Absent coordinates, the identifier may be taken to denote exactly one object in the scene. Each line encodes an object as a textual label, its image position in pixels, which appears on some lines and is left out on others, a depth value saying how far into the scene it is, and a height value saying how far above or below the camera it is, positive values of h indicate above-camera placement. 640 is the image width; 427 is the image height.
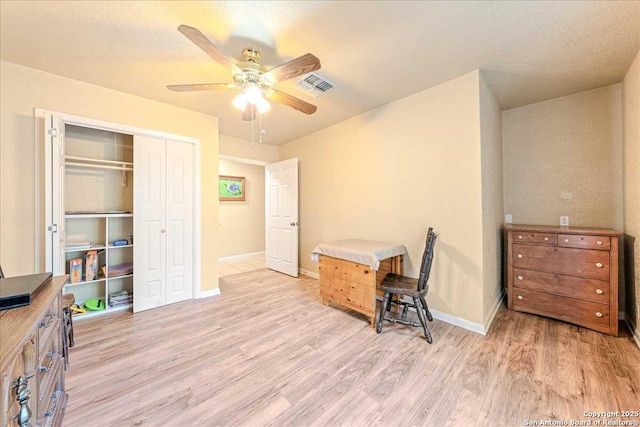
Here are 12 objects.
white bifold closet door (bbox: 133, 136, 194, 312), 2.83 -0.08
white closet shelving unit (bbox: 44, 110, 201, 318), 2.77 +0.06
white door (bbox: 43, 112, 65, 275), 2.17 +0.21
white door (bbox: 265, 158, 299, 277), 4.24 -0.02
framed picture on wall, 5.46 +0.63
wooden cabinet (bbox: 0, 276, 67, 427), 0.68 -0.53
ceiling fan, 1.54 +1.05
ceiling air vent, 2.32 +1.33
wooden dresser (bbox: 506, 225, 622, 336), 2.20 -0.62
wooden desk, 2.45 -0.63
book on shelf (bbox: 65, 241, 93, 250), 2.63 -0.33
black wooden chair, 2.16 -0.71
